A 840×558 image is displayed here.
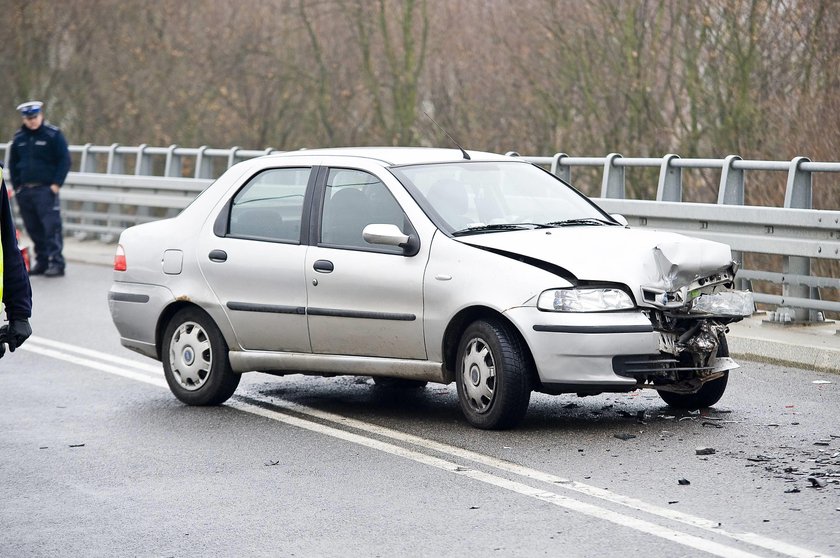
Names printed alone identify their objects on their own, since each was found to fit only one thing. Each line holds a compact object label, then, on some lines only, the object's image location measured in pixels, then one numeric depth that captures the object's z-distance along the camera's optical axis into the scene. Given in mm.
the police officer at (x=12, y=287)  8868
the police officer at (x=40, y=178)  25954
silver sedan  11472
